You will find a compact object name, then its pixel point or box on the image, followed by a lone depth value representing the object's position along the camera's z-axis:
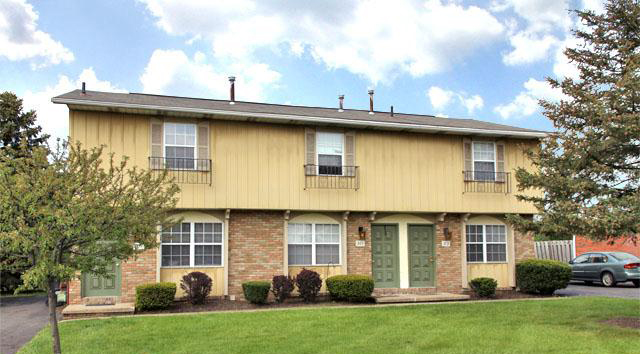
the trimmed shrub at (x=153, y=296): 14.78
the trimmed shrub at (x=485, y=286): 17.86
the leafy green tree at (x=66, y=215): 8.05
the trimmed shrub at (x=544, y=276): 18.44
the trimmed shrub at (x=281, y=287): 16.27
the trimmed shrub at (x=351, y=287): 16.36
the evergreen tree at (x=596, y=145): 11.17
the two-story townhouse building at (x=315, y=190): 16.22
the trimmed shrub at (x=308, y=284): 16.33
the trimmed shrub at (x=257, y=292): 15.80
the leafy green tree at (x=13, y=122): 22.62
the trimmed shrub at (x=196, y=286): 15.51
